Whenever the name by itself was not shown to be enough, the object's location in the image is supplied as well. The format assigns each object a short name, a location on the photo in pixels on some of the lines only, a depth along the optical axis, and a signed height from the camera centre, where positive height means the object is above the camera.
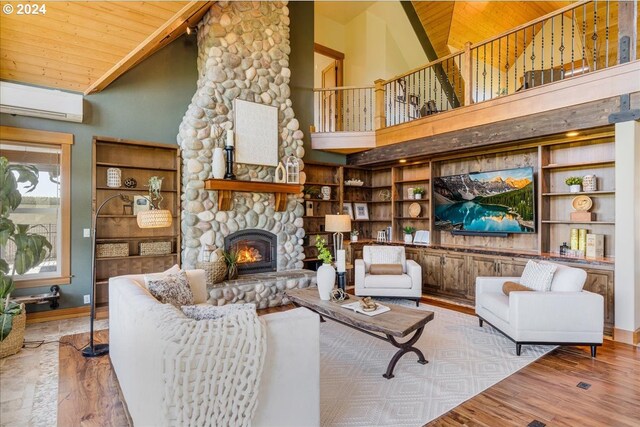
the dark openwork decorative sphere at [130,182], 4.74 +0.43
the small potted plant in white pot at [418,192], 6.31 +0.41
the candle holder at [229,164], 4.86 +0.72
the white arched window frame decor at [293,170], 5.54 +0.72
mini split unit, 3.79 +1.31
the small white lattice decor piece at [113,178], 4.62 +0.47
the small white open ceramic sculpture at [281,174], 5.40 +0.64
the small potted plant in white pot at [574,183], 4.35 +0.41
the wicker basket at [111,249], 4.52 -0.52
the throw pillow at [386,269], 4.97 -0.84
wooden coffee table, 2.72 -0.93
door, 7.33 +2.34
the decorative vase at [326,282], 3.47 -0.72
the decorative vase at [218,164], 4.76 +0.70
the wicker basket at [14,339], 3.17 -1.24
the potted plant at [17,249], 3.20 -0.40
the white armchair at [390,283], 4.86 -1.02
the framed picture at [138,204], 4.82 +0.12
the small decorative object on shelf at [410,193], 6.47 +0.40
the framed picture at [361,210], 7.06 +0.06
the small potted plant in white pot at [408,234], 6.39 -0.40
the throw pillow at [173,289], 2.55 -0.62
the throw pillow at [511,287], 3.57 -0.81
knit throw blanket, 1.46 -0.72
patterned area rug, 2.31 -1.37
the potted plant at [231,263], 4.81 -0.75
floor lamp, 3.18 -0.10
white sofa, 1.61 -0.82
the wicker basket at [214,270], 4.53 -0.79
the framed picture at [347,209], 6.82 +0.08
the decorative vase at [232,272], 4.80 -0.87
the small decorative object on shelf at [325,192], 6.58 +0.41
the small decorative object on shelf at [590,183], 4.24 +0.40
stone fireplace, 4.79 +1.41
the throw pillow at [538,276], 3.45 -0.67
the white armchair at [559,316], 3.14 -0.98
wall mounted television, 4.84 +0.19
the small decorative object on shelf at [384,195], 7.07 +0.39
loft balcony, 3.56 +1.51
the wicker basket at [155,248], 4.84 -0.53
